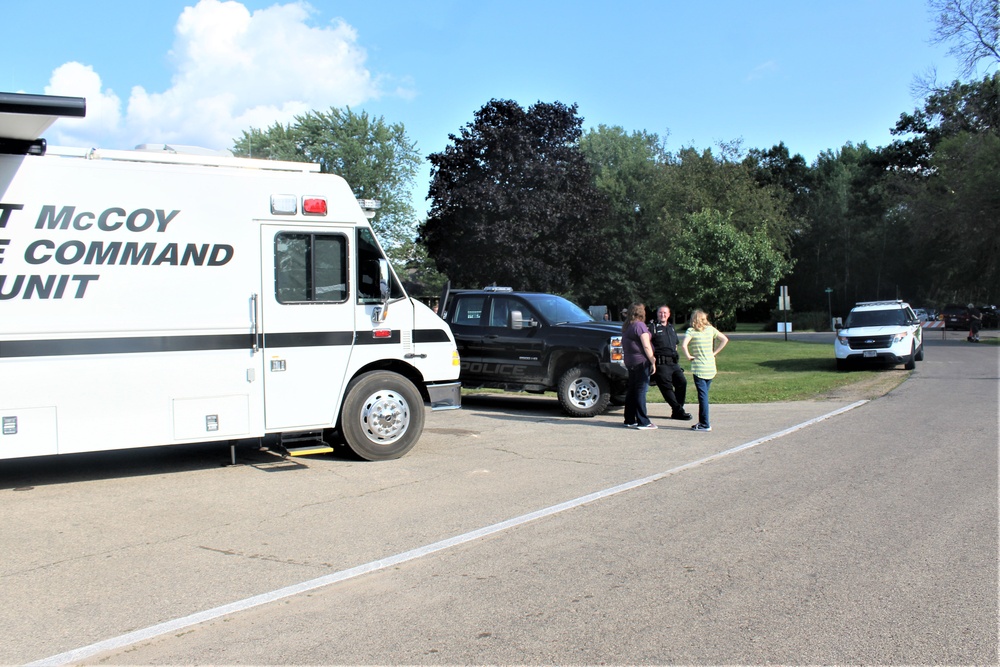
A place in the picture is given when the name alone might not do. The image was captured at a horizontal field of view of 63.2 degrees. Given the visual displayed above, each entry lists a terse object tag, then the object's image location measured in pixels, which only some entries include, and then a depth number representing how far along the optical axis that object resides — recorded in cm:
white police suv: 2116
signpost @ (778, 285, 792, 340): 3434
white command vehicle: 739
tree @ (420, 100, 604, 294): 3488
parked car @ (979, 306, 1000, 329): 5316
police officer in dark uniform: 1201
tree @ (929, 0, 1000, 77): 3947
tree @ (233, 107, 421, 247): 4246
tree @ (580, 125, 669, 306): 6191
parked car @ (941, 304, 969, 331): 4981
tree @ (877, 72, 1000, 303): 3775
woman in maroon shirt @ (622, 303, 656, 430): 1131
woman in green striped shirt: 1130
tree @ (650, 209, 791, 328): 2592
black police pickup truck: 1291
